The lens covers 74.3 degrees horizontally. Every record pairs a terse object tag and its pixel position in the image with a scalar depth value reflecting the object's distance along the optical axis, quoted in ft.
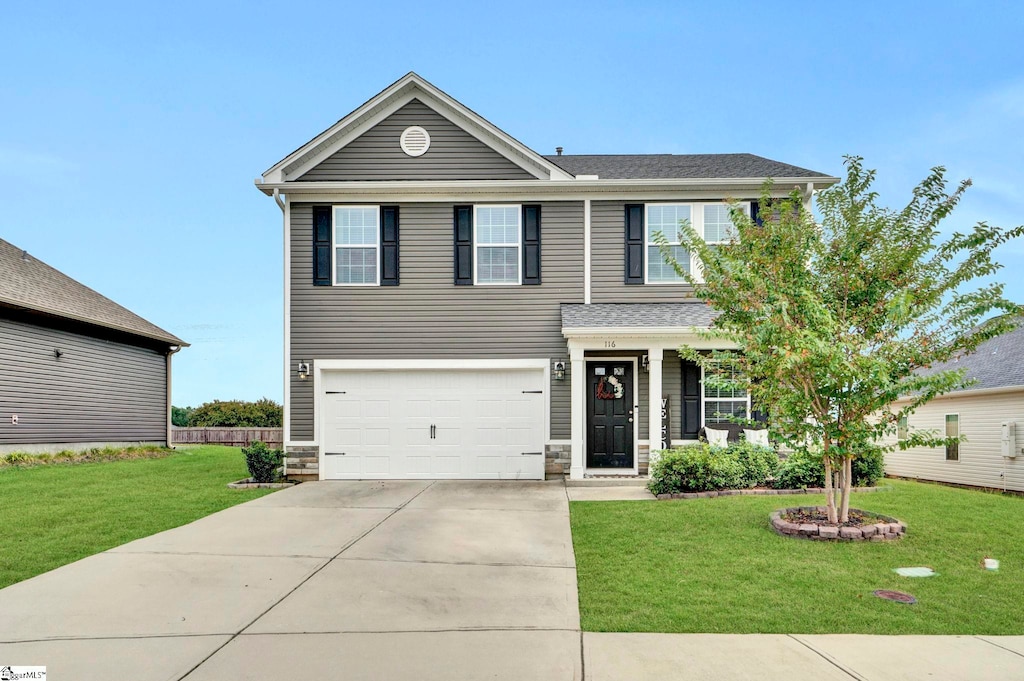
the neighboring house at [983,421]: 51.57
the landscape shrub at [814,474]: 34.45
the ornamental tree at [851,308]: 24.38
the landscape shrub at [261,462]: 39.37
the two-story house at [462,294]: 41.83
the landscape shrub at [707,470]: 33.19
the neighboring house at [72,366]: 51.88
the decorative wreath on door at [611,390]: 42.29
